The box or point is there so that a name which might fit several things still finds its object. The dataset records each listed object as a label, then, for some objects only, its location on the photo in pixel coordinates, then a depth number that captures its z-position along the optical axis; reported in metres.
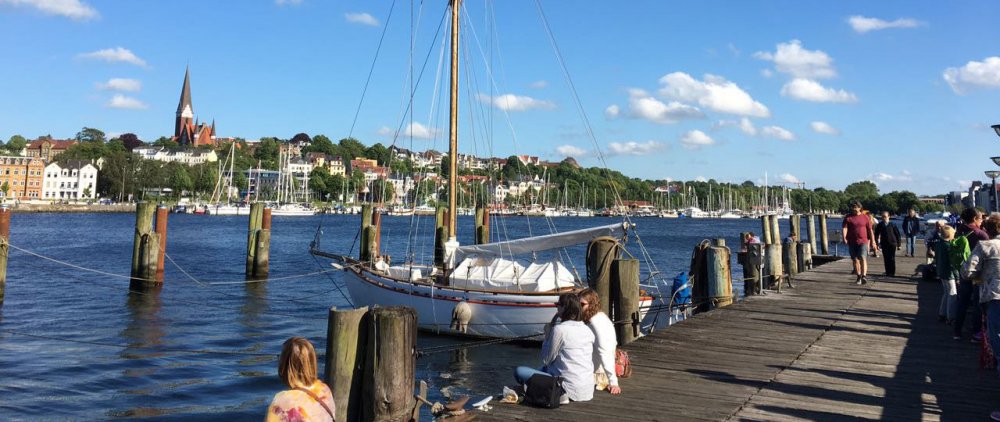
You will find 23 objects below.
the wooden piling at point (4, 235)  19.98
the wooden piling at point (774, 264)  16.75
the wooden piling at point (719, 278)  14.73
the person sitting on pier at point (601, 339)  7.18
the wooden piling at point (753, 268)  16.34
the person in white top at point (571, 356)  6.87
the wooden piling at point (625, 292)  11.22
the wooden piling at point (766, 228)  27.24
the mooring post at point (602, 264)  11.76
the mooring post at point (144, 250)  24.97
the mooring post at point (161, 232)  25.89
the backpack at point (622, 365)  7.79
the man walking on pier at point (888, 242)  18.53
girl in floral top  4.50
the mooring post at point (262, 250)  29.61
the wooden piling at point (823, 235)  32.48
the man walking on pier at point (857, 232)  16.09
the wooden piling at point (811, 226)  32.03
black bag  6.69
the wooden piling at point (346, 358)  6.86
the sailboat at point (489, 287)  15.84
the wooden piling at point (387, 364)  6.83
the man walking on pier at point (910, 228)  27.52
